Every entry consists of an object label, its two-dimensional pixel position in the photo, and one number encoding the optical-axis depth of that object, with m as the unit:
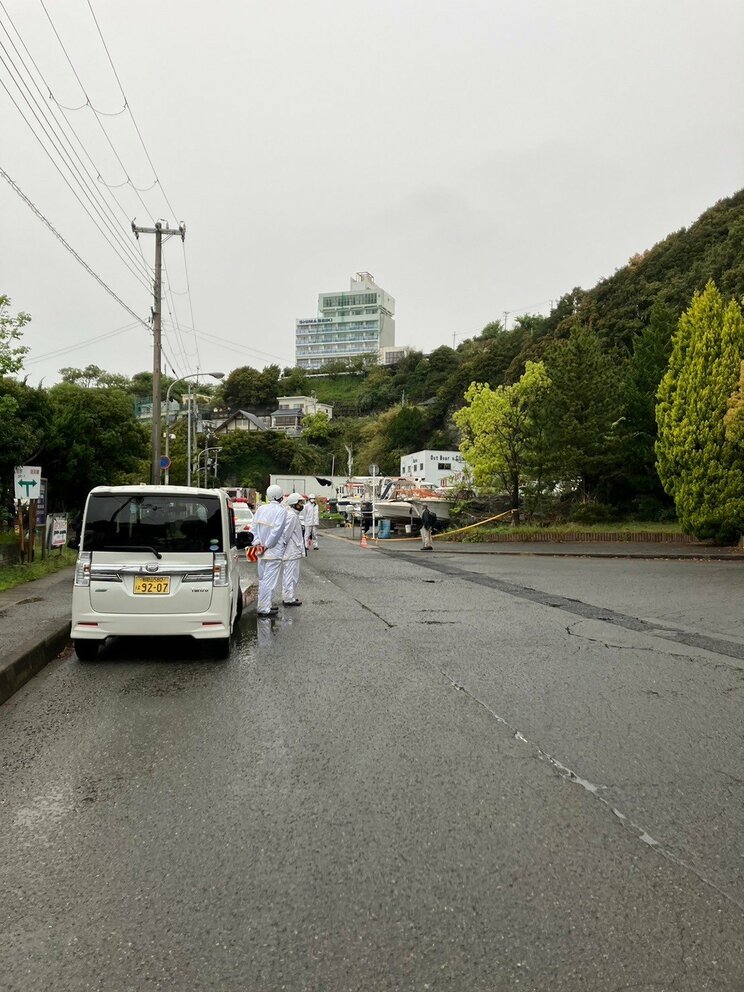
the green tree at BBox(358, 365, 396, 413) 129.88
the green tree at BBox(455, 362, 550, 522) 30.20
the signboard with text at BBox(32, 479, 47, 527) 18.42
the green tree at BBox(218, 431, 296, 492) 93.81
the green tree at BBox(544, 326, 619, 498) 29.14
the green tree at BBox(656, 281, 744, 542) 23.95
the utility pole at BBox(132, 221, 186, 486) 24.77
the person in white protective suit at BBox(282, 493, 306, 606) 11.34
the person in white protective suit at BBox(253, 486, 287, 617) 10.87
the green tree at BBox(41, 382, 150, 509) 22.73
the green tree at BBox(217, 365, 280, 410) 129.38
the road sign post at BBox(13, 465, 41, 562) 14.97
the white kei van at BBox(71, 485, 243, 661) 7.62
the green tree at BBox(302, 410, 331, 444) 113.31
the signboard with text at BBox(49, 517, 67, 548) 16.59
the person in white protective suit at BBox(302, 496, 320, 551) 23.97
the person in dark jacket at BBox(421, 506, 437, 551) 25.34
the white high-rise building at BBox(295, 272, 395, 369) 182.50
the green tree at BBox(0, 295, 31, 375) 17.36
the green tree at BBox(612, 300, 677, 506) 31.14
